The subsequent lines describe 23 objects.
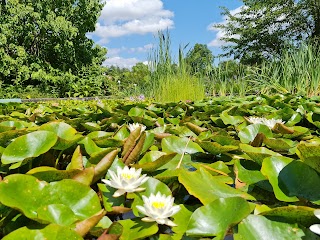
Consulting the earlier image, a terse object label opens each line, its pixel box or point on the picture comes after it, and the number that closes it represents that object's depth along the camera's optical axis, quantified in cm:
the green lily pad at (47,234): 41
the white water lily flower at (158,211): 46
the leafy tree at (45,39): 1369
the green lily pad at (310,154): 57
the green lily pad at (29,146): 67
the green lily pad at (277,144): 83
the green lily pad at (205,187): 56
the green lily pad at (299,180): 57
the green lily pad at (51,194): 50
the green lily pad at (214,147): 80
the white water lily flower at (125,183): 53
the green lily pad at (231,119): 127
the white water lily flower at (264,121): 115
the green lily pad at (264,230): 45
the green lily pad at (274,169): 59
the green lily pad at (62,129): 85
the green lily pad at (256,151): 66
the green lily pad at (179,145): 85
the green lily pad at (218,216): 47
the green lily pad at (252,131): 95
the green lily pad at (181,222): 50
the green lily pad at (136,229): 46
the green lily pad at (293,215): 46
